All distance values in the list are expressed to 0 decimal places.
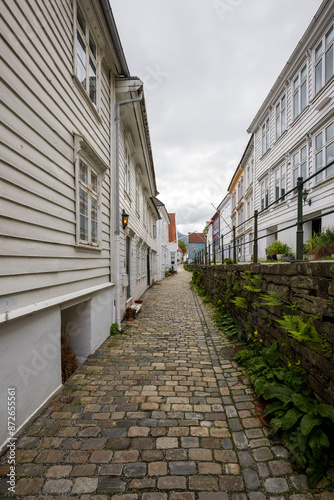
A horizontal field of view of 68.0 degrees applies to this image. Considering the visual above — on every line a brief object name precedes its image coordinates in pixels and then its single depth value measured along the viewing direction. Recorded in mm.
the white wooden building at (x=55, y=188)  2434
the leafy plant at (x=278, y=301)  2930
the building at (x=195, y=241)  72344
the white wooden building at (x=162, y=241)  22125
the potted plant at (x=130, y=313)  6976
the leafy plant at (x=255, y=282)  4191
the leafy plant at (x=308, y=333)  2240
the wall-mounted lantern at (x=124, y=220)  6649
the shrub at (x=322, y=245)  5598
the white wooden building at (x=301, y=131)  8328
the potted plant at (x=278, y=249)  9430
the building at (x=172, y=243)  35250
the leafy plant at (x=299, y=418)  1996
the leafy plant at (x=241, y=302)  4698
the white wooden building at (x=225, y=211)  27984
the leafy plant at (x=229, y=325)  4945
